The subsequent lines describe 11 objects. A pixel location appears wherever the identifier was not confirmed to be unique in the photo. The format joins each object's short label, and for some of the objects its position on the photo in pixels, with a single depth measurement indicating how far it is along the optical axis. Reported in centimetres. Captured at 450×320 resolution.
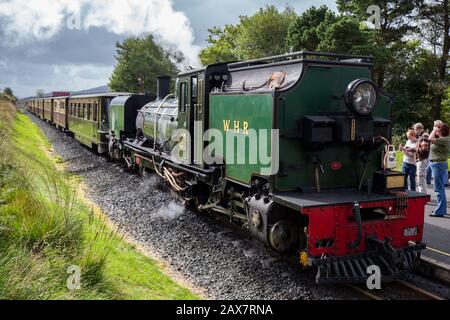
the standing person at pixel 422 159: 938
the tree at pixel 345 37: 2194
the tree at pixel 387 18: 2464
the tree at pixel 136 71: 5047
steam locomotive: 564
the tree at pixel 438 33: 2498
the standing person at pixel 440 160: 877
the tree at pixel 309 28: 2455
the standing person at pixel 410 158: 992
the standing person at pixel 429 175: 1265
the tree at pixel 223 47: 4681
